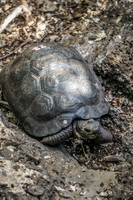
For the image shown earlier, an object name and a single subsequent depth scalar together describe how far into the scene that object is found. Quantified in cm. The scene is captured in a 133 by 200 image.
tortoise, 754
